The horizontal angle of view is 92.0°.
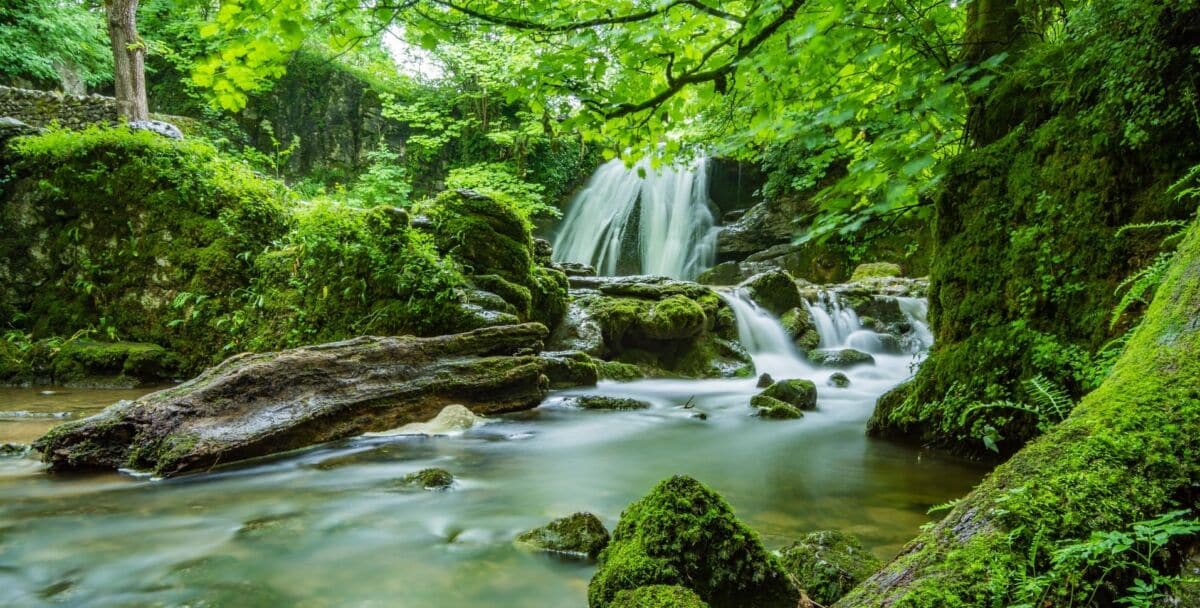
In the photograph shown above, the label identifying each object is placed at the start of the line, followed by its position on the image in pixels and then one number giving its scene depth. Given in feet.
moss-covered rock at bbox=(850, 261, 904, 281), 54.49
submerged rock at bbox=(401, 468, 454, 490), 13.24
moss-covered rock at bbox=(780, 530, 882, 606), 6.97
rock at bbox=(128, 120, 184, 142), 33.23
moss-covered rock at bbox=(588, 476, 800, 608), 6.54
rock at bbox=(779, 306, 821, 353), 37.92
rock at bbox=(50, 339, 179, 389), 24.20
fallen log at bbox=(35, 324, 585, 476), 13.38
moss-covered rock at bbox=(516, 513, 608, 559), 9.43
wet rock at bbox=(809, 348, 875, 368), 33.88
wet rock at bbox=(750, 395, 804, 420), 22.25
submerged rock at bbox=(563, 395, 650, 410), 23.44
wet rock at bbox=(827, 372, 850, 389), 29.89
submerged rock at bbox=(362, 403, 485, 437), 17.98
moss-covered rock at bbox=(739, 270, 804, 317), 40.96
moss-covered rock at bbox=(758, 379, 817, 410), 23.84
